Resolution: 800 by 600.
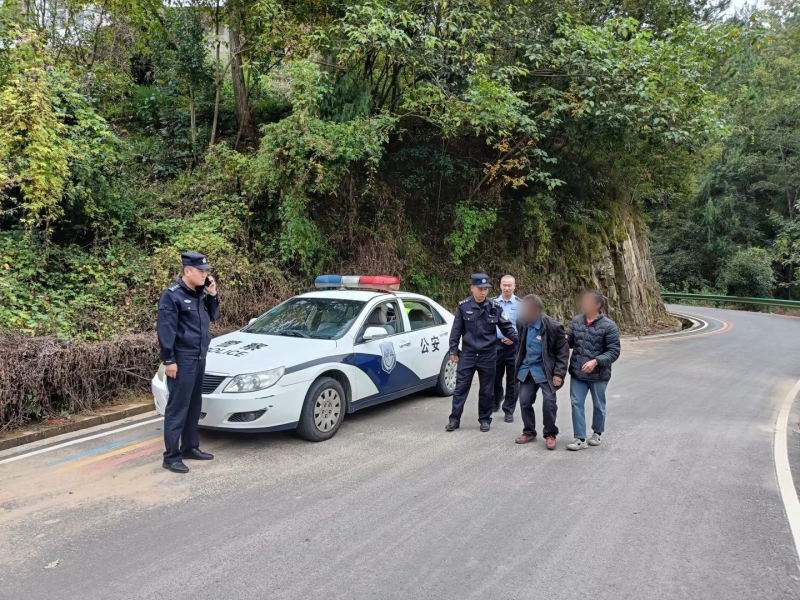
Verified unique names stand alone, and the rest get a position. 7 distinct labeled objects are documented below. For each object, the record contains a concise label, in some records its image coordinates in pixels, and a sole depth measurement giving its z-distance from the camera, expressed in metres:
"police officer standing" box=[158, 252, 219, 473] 5.47
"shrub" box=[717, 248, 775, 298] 33.75
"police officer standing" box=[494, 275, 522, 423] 7.52
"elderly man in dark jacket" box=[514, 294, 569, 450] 6.45
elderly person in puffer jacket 6.25
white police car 6.04
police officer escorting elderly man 7.08
